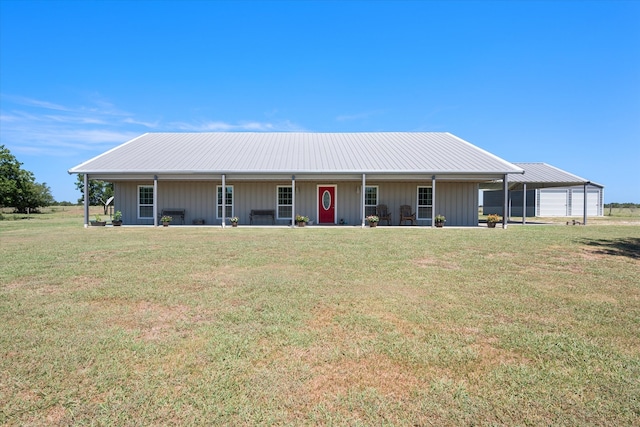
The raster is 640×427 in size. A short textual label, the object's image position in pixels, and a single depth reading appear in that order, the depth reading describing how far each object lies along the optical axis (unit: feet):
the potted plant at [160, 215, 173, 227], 56.69
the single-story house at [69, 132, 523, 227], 55.67
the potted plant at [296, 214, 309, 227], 56.65
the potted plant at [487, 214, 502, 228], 56.90
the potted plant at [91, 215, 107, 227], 57.79
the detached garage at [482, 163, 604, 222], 111.24
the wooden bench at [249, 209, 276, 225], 60.80
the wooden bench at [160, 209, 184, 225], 60.18
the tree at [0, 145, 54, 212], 115.24
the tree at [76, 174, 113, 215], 157.07
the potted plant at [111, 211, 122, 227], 58.03
